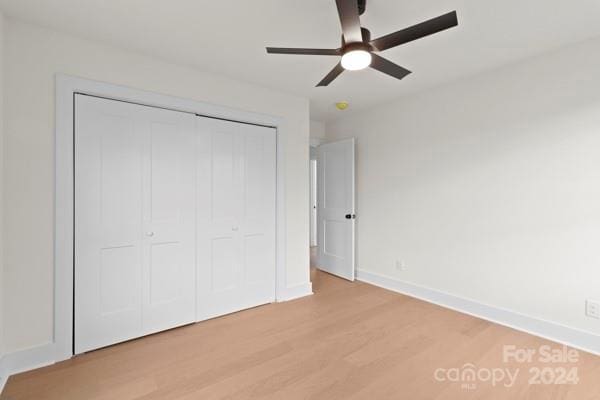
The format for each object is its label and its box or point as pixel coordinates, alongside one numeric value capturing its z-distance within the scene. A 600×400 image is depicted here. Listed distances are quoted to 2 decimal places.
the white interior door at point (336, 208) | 3.89
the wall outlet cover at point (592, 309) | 2.12
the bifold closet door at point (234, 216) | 2.71
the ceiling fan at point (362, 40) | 1.34
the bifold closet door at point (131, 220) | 2.14
